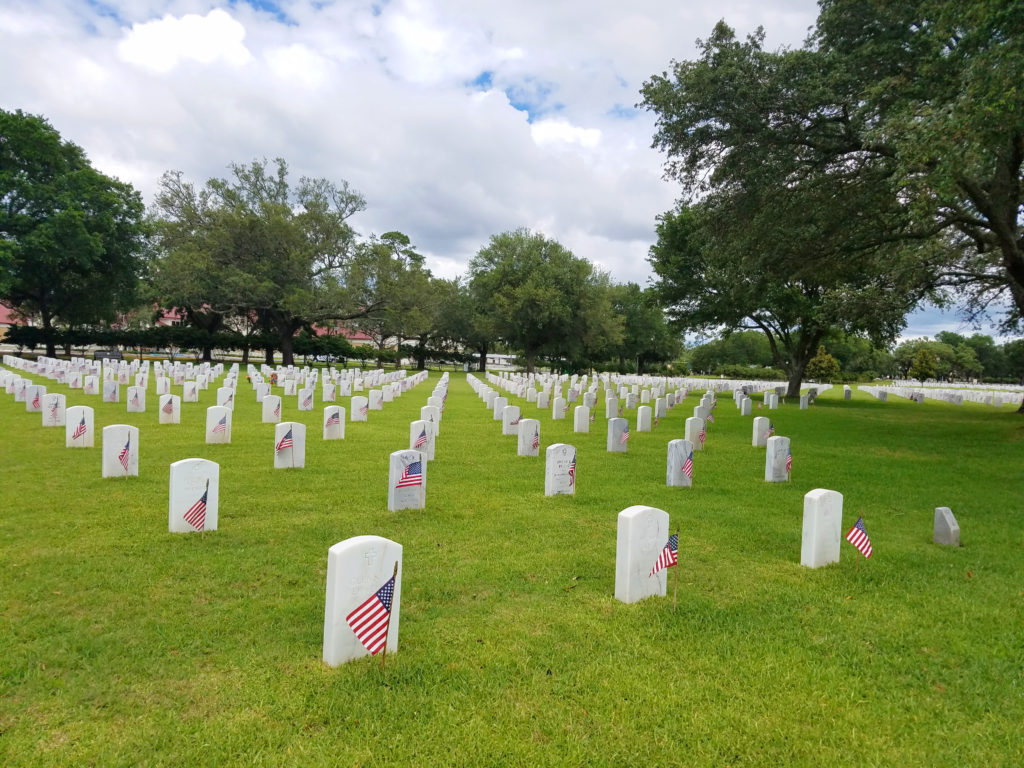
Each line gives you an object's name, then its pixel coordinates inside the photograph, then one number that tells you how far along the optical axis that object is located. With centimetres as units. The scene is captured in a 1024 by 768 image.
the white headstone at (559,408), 1717
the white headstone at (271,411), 1390
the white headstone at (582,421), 1424
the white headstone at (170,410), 1310
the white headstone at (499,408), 1606
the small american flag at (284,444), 887
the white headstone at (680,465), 861
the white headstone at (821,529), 539
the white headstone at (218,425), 1079
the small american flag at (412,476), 681
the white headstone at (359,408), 1473
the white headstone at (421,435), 965
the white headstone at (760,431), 1262
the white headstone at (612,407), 1690
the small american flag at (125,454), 789
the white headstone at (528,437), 1076
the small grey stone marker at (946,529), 624
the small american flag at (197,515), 582
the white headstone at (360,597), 345
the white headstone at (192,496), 575
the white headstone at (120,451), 782
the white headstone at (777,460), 927
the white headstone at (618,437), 1148
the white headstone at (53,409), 1191
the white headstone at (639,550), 448
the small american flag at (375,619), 353
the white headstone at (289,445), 884
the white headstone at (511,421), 1322
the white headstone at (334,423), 1191
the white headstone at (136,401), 1466
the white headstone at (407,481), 679
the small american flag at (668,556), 461
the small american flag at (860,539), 527
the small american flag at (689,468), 866
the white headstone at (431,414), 1189
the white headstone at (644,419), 1471
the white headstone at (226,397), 1494
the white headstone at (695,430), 1187
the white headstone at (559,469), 782
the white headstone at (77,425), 979
